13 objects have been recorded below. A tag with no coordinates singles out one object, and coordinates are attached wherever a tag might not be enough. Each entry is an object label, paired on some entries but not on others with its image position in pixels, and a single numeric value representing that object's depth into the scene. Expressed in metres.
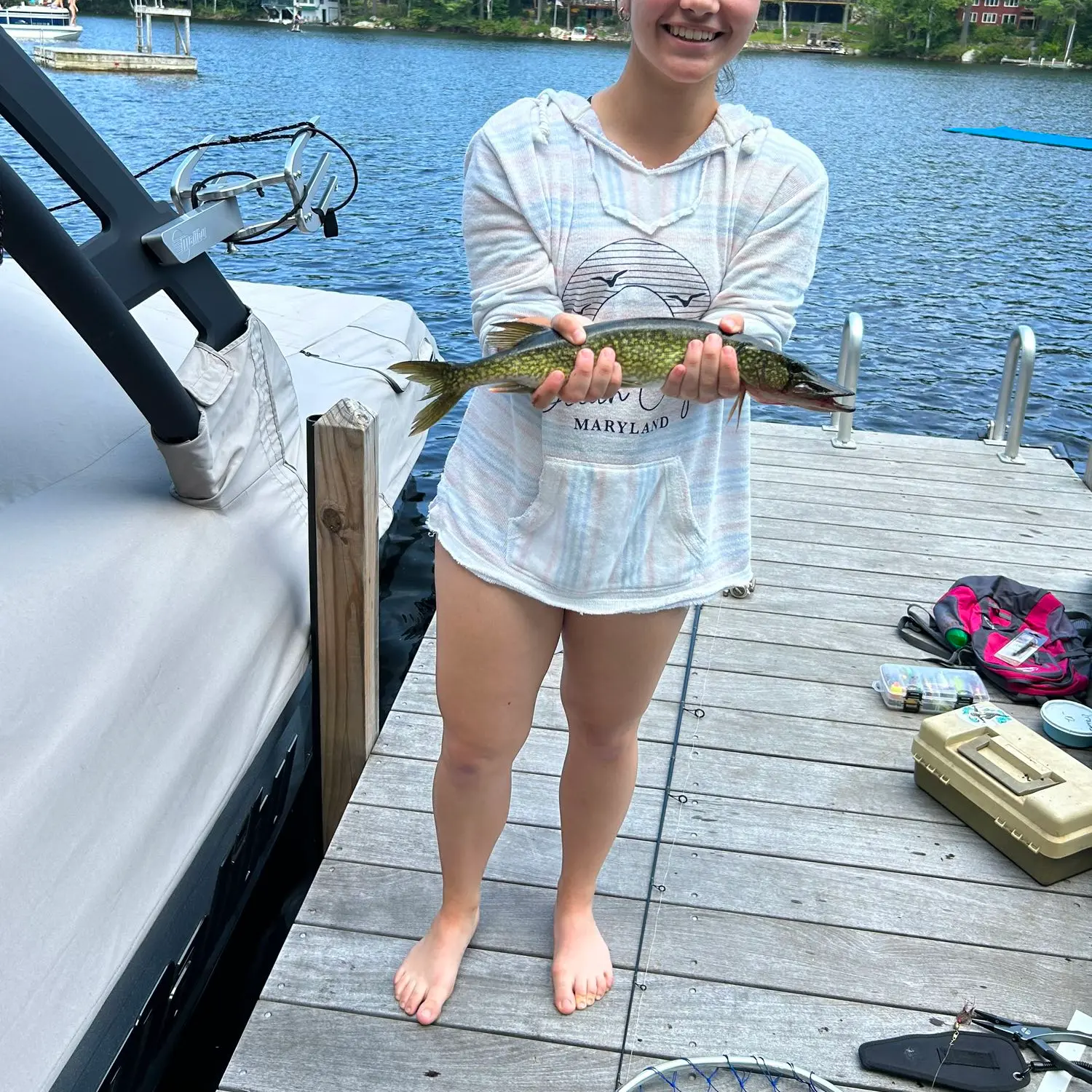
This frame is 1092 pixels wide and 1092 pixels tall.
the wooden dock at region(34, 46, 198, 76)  44.59
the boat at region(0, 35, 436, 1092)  2.47
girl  1.97
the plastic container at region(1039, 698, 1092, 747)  3.62
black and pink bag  4.02
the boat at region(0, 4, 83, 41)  60.28
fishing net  2.51
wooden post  3.18
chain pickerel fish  1.86
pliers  2.54
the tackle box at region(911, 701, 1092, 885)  3.06
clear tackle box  3.96
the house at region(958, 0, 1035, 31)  86.19
